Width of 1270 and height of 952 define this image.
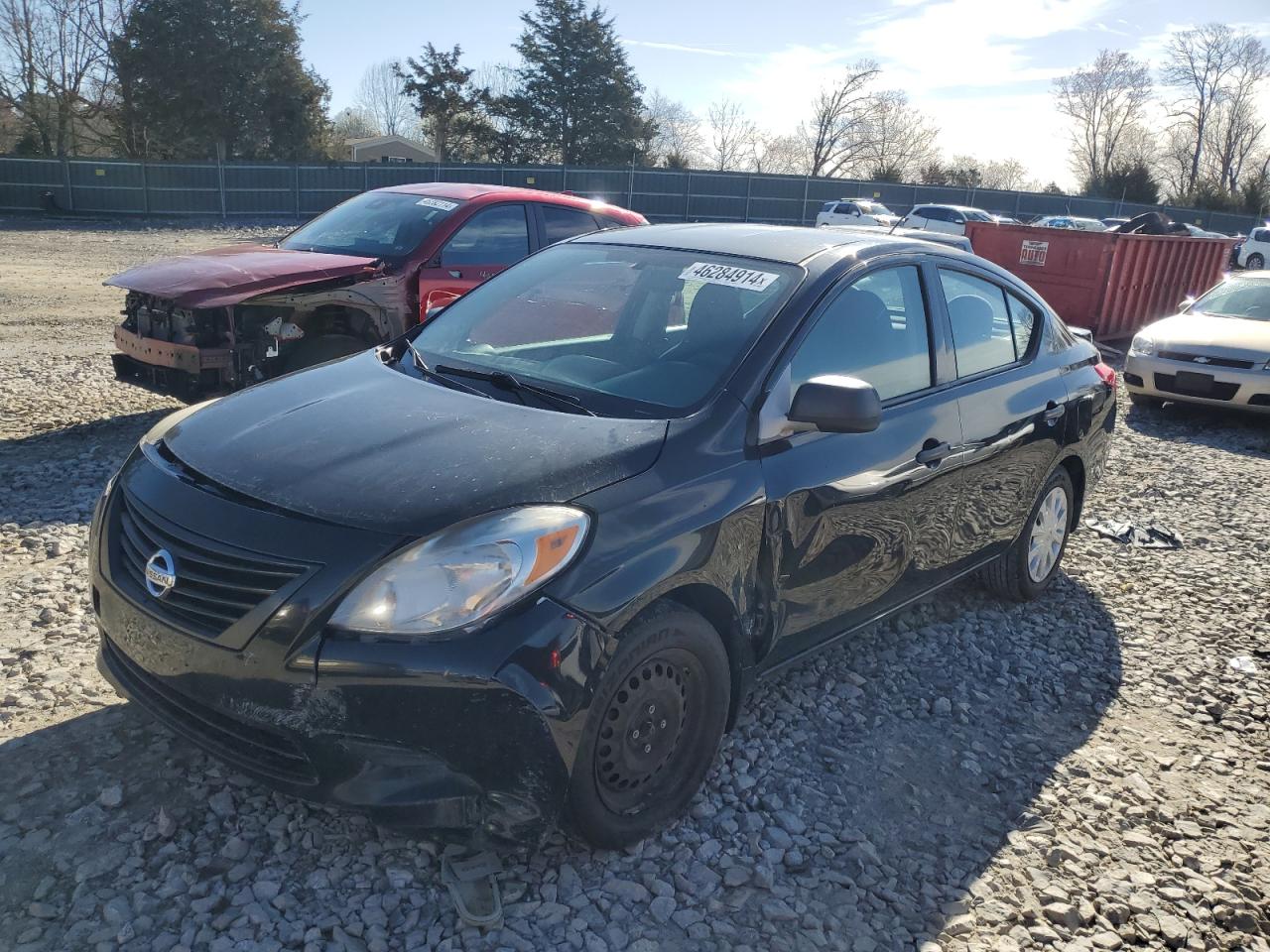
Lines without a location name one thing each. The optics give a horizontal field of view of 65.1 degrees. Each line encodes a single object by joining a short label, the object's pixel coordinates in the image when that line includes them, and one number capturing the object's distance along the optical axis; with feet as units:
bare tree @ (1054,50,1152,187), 259.60
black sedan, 7.92
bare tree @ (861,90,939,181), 225.35
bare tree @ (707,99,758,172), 255.70
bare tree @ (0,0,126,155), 127.34
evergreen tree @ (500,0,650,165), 142.72
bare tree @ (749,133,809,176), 243.60
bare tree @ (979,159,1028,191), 265.95
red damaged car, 20.49
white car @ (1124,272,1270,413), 30.14
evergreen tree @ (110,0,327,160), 115.03
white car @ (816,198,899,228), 101.60
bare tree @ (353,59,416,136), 284.82
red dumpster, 44.39
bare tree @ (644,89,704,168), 246.72
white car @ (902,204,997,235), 95.86
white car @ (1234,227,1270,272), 98.53
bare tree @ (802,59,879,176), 207.92
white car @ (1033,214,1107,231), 108.88
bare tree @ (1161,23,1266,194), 236.63
